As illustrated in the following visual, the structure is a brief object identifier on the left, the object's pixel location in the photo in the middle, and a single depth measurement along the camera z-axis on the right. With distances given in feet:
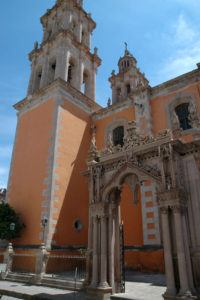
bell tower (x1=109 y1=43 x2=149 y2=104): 80.28
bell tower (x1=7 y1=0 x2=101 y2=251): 44.98
